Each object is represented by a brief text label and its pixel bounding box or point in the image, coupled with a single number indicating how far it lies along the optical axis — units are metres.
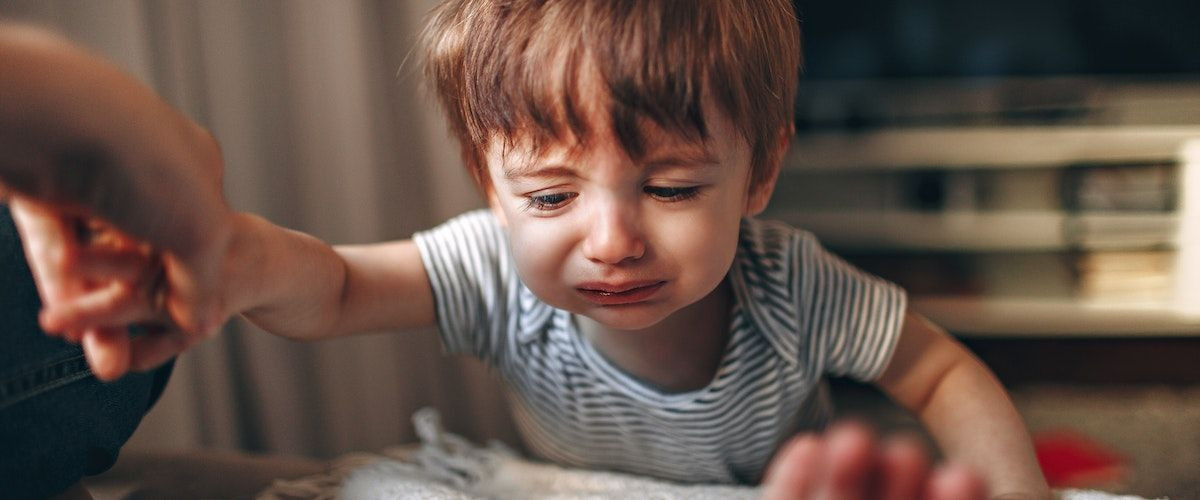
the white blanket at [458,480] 0.70
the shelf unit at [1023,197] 1.39
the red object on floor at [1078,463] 1.04
